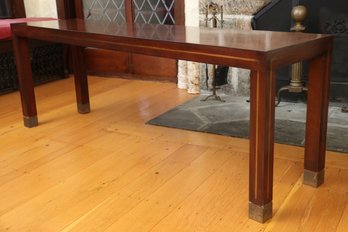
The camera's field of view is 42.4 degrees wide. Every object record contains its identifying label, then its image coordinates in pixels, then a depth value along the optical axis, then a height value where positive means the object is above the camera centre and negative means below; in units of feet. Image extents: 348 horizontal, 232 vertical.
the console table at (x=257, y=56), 5.01 -0.93
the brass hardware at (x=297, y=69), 8.84 -1.92
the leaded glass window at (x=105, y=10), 12.80 -0.80
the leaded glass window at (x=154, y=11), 11.95 -0.84
